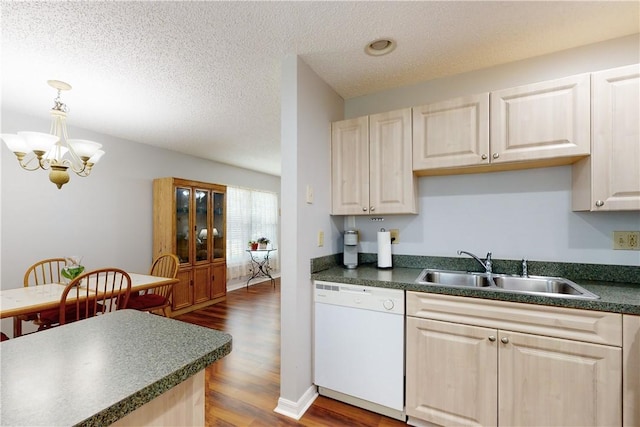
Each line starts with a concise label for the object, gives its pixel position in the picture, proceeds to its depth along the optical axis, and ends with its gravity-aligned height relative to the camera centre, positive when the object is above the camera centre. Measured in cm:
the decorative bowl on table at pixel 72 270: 238 -49
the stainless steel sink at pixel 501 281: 176 -48
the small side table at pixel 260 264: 587 -115
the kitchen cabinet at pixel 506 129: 163 +51
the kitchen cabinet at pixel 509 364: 131 -79
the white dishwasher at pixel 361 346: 174 -88
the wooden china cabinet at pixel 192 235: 393 -36
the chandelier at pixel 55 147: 195 +48
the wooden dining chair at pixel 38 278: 220 -68
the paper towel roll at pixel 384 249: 218 -30
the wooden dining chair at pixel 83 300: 202 -68
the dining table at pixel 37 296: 184 -64
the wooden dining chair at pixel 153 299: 270 -89
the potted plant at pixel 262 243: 577 -66
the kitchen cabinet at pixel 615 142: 151 +37
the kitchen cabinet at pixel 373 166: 206 +34
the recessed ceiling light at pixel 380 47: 177 +105
